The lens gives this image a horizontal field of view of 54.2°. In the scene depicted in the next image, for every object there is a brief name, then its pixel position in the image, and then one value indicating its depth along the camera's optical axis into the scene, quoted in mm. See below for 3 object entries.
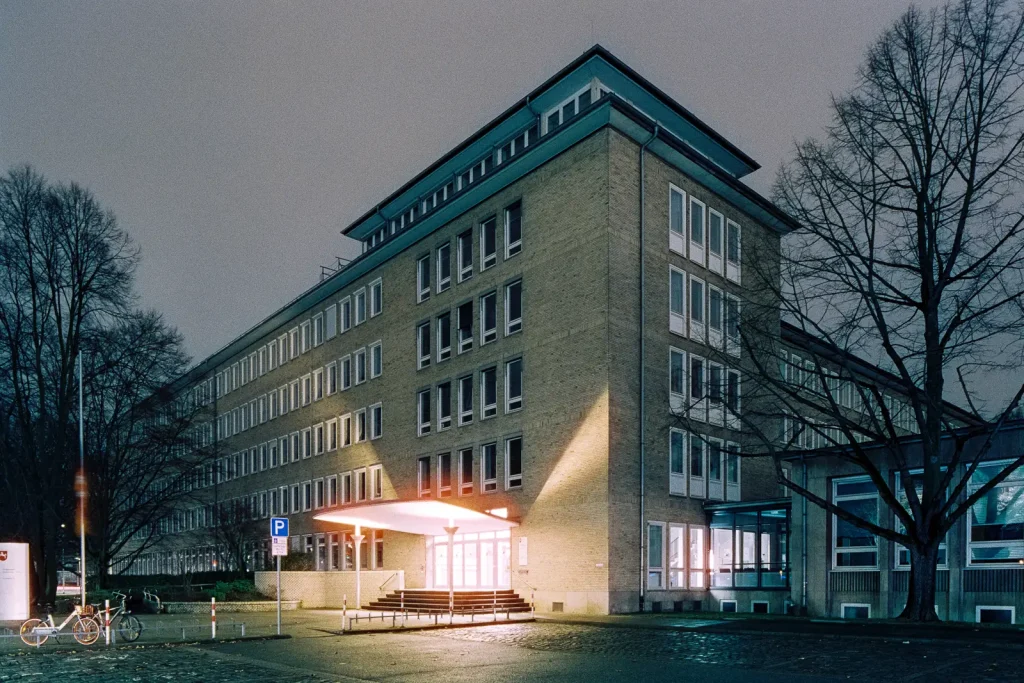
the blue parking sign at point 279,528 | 24359
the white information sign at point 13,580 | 26156
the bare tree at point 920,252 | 22844
